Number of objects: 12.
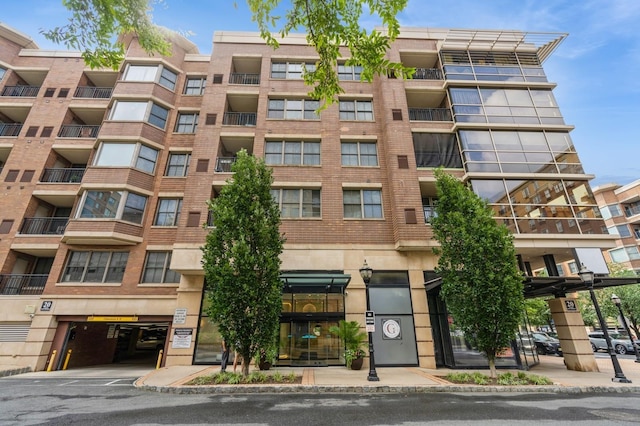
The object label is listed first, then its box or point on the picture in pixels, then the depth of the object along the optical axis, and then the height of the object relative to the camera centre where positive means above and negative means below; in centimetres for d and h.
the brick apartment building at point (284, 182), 1470 +842
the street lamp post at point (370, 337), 1053 -17
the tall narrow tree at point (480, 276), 1023 +191
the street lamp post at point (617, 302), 1750 +165
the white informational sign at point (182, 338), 1406 -23
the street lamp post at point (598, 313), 1091 +70
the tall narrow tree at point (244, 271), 1014 +207
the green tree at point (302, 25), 557 +581
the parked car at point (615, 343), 2230 -89
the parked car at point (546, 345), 2182 -96
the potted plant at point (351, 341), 1300 -37
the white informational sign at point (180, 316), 1436 +79
